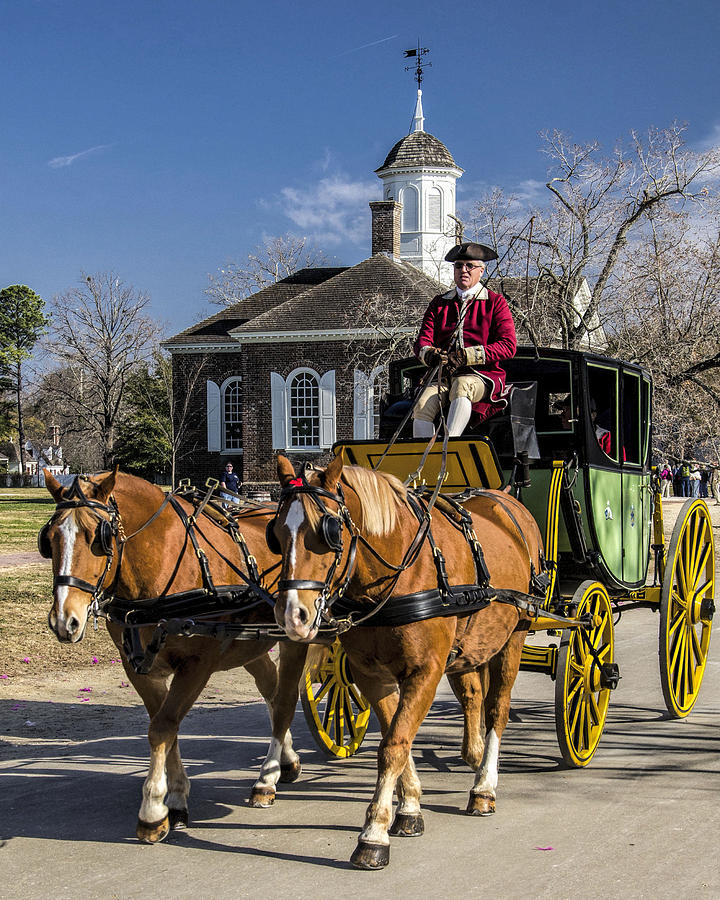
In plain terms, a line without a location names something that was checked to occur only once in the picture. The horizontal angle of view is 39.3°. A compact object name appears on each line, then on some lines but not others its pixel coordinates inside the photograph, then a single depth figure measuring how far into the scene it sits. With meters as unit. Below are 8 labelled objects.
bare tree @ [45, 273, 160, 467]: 47.81
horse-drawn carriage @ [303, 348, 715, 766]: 6.61
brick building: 35.69
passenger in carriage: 7.79
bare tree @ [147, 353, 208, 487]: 39.78
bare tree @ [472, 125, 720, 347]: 18.59
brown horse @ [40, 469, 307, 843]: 4.80
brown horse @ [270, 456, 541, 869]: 4.37
